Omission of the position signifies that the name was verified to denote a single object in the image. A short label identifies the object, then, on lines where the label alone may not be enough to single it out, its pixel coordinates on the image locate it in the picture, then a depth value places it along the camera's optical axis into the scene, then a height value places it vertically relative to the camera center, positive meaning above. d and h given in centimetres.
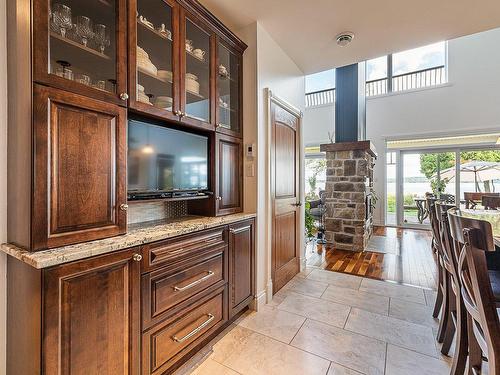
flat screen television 152 +18
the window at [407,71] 601 +300
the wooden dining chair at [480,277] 85 -34
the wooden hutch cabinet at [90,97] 106 +48
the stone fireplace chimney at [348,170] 429 +27
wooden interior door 262 -10
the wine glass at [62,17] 116 +82
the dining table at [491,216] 149 -27
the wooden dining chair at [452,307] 135 -77
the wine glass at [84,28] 128 +84
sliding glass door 596 +8
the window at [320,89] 717 +292
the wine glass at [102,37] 135 +83
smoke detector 244 +152
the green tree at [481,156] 547 +69
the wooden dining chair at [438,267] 181 -68
